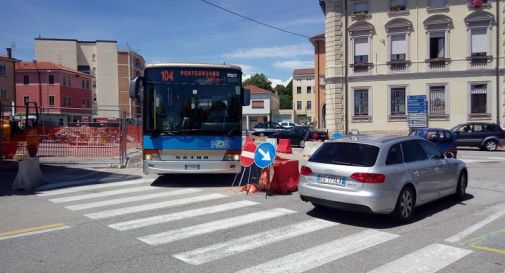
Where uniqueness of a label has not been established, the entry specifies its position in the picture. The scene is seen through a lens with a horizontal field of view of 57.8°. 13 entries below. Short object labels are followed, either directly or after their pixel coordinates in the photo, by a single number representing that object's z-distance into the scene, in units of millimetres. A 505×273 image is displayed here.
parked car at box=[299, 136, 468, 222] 7602
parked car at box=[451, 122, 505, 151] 27328
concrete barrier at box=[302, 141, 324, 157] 22061
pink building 73000
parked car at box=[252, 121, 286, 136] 42594
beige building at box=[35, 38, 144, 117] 92875
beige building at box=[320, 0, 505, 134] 33625
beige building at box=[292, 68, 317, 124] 98812
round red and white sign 11344
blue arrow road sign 10656
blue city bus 11742
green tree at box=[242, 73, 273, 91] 121812
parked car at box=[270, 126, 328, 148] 31281
